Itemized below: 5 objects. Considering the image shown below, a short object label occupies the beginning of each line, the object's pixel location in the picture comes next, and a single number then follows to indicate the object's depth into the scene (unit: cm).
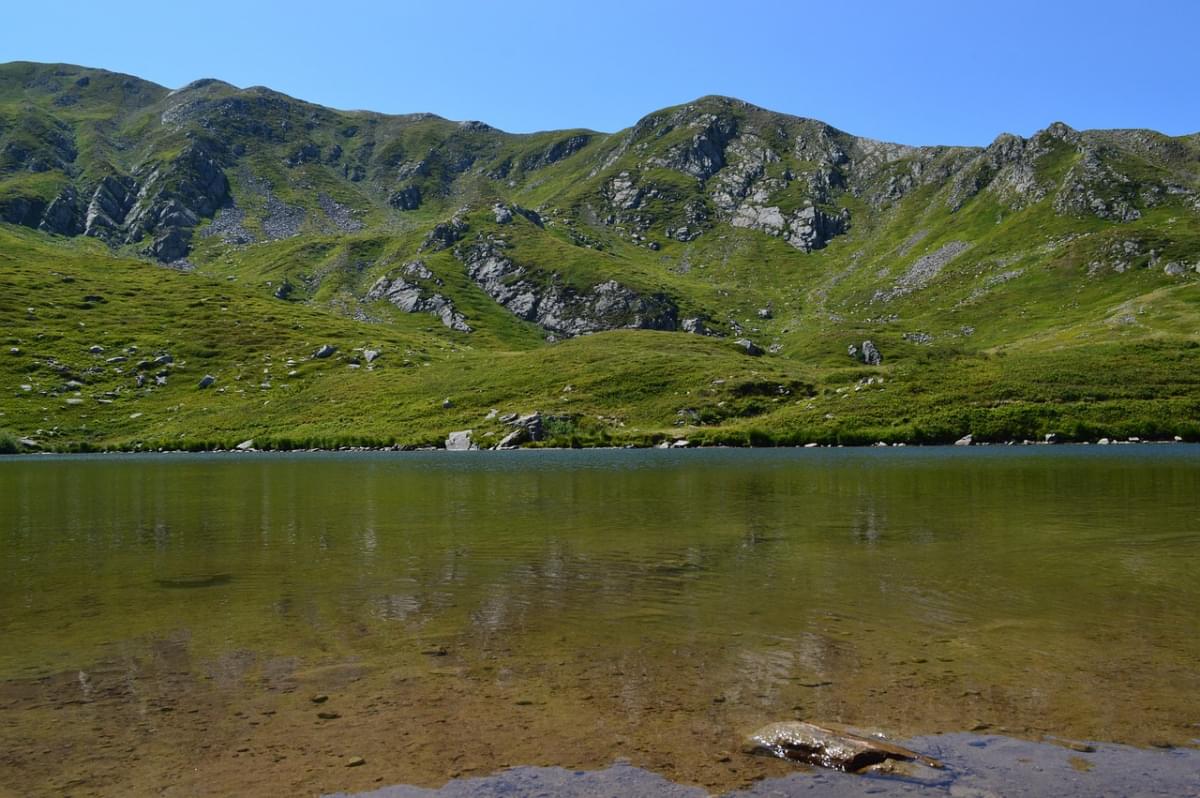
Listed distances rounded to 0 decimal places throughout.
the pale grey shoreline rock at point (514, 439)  11844
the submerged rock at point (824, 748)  927
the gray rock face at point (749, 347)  18789
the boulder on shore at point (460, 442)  12031
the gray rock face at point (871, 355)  19366
